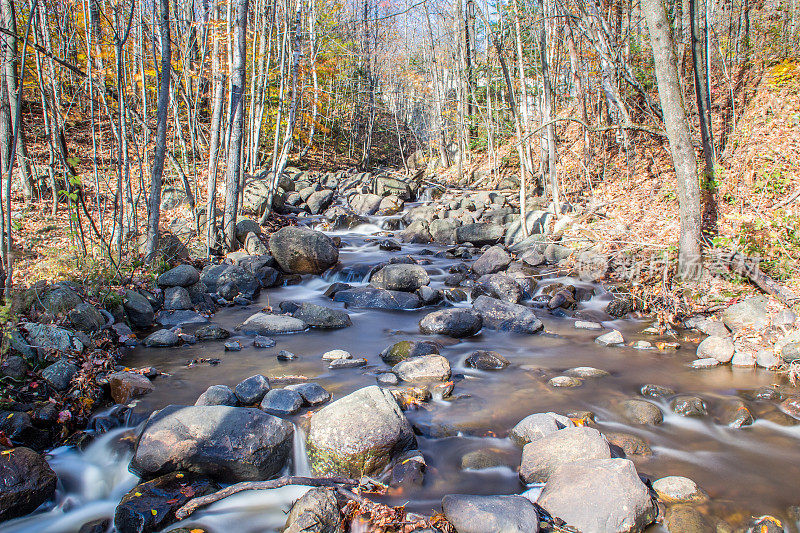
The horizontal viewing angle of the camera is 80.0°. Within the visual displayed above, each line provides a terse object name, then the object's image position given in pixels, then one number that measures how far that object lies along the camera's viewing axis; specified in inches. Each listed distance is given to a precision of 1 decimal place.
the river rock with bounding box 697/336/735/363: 234.7
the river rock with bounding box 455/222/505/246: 518.3
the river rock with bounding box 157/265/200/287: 333.7
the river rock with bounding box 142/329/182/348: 261.1
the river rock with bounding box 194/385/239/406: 186.7
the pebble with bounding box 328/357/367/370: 239.6
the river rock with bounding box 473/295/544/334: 292.5
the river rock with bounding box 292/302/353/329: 302.4
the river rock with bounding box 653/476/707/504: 139.3
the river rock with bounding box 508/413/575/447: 169.9
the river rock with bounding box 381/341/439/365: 247.3
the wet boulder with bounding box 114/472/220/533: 131.1
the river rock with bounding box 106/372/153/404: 196.5
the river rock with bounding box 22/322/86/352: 201.2
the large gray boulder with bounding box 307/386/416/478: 152.2
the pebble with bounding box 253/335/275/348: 266.8
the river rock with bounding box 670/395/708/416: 190.9
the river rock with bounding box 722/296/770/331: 248.2
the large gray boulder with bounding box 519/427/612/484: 148.3
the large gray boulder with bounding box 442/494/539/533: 120.9
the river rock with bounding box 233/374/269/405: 192.7
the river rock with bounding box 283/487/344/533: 121.6
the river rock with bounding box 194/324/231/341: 275.6
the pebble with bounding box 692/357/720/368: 233.1
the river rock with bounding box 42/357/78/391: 187.3
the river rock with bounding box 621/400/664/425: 186.4
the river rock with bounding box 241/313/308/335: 289.9
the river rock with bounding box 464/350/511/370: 240.2
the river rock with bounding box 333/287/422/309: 344.5
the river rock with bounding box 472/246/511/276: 411.9
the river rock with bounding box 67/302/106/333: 232.7
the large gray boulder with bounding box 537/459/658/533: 124.7
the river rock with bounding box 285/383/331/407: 195.2
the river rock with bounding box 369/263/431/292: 366.9
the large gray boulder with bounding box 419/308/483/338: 284.4
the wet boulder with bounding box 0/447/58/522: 134.0
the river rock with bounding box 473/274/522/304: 350.2
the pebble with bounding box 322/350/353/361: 244.7
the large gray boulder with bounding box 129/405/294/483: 150.1
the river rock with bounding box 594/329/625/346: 267.9
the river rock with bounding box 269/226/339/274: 423.2
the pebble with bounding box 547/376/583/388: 218.5
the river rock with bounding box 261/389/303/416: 186.7
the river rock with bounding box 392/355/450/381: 219.1
